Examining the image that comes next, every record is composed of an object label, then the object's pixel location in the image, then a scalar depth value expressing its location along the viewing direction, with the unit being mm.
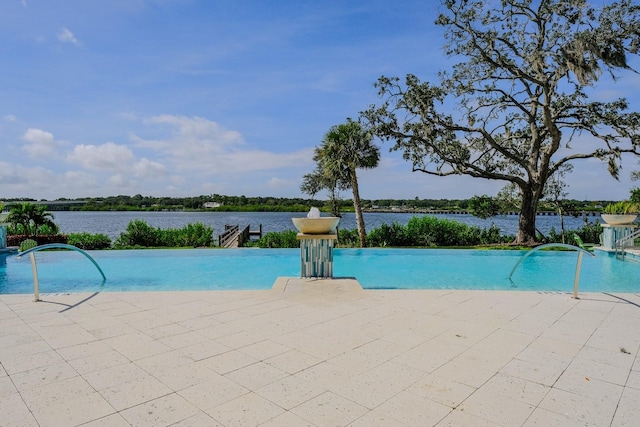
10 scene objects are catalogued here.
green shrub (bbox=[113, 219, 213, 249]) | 16750
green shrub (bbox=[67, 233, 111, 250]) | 15977
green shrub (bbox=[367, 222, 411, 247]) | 17266
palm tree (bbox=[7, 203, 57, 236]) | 15805
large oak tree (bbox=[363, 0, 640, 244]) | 14086
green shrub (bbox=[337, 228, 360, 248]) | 17656
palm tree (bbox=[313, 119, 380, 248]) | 17516
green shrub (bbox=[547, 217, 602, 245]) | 18094
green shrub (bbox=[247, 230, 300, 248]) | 16234
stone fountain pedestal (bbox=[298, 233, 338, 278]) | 7225
